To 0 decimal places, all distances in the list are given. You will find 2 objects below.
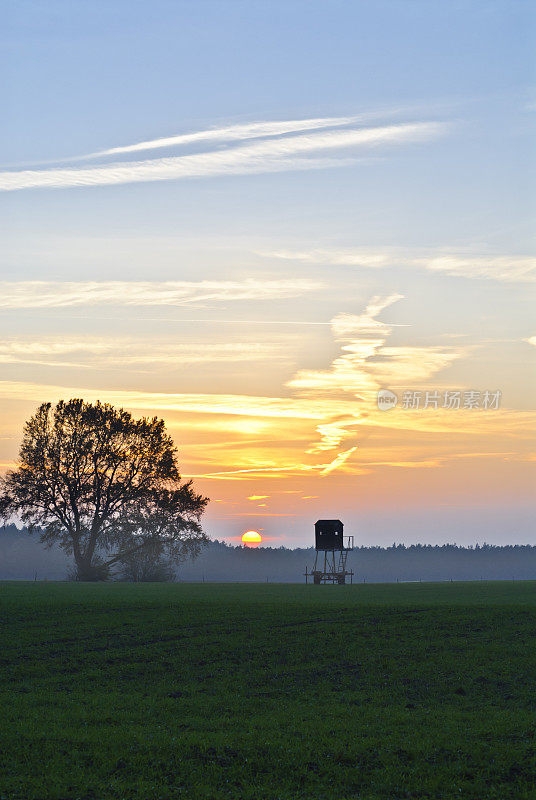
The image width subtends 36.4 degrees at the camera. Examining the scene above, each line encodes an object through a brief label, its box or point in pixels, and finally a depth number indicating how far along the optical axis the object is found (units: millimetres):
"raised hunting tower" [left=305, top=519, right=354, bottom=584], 122625
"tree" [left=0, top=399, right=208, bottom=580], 106438
